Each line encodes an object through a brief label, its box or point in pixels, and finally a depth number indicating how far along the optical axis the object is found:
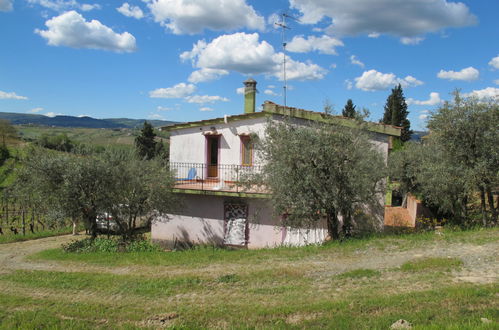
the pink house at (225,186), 14.92
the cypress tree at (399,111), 50.75
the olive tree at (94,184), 13.45
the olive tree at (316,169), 10.62
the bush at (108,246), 14.15
